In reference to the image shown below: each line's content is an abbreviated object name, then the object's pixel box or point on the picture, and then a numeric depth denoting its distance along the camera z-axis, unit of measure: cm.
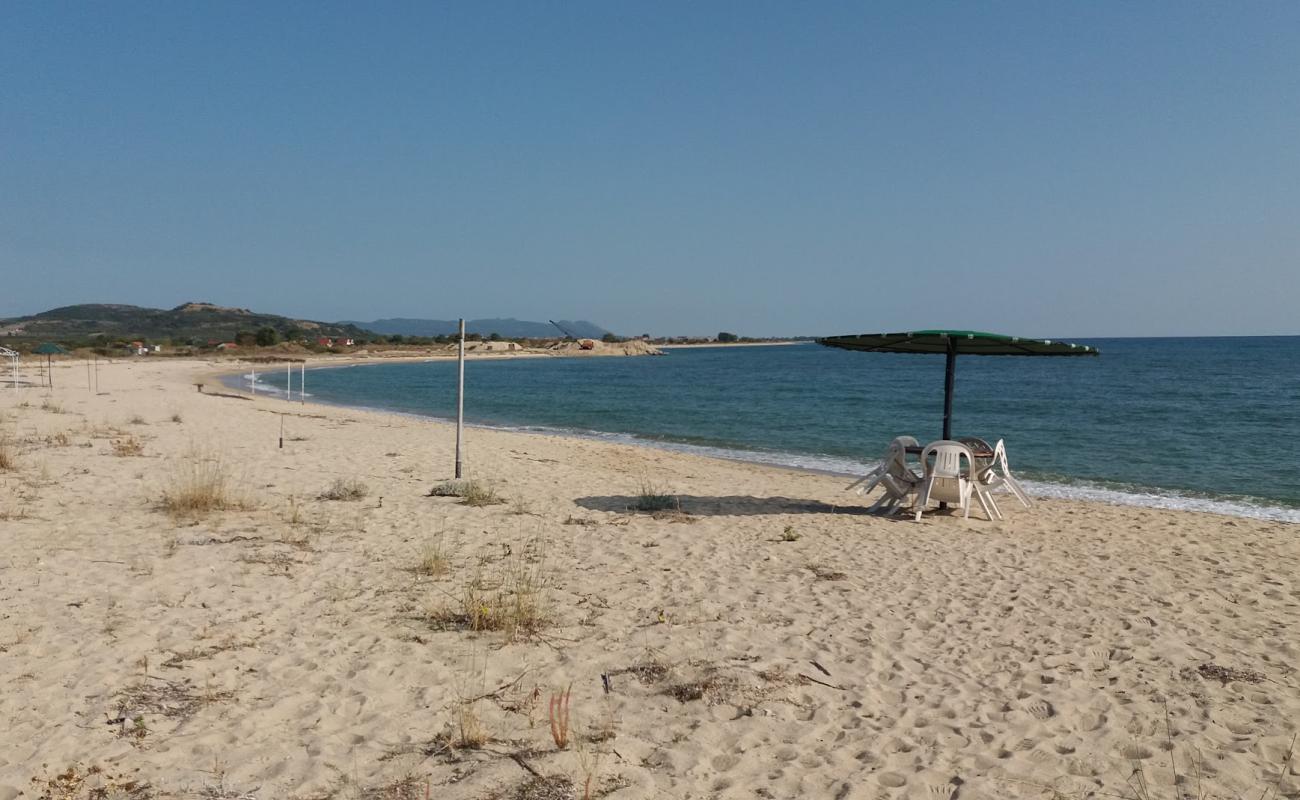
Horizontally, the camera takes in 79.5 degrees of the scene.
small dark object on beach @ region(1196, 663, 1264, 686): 471
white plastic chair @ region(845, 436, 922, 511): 984
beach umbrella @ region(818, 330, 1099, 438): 923
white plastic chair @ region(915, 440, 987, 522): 936
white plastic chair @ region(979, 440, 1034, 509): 966
